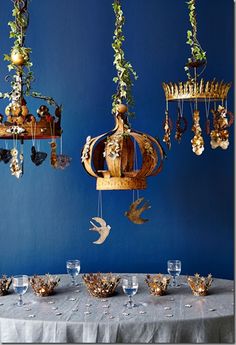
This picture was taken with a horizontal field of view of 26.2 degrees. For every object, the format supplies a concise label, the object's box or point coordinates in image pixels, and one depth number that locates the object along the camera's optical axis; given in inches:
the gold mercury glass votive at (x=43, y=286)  94.4
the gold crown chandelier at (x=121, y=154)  96.3
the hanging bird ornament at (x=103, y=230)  100.8
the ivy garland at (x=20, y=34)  92.0
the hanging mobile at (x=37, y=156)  92.7
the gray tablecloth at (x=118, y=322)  77.9
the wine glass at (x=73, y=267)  104.3
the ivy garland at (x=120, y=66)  100.4
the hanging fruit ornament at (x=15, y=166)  90.7
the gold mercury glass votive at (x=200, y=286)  93.9
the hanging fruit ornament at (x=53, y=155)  96.9
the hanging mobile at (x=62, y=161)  99.2
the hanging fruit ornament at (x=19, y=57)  90.8
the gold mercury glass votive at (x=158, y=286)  94.2
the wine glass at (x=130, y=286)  84.9
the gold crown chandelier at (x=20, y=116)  90.3
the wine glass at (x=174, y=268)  102.5
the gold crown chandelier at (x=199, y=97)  97.5
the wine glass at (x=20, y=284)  87.6
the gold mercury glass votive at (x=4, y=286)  95.3
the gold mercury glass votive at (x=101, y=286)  93.3
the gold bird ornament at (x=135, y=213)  99.3
